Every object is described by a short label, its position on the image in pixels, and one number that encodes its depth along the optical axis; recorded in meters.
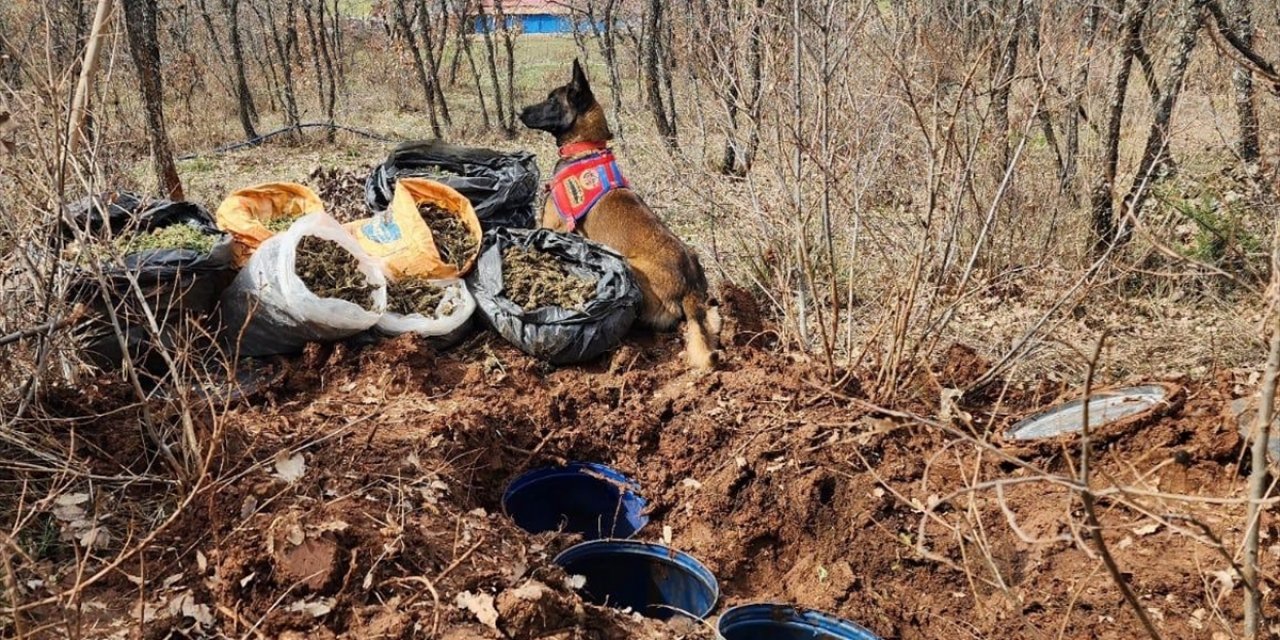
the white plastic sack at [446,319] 4.22
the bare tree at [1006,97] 5.14
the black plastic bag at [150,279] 3.43
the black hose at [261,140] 11.61
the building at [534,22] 14.96
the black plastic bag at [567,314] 4.34
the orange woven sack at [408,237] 4.45
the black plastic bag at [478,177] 5.02
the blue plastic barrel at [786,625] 2.66
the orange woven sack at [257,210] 4.34
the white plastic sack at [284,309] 3.87
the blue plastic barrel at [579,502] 3.64
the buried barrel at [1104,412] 3.43
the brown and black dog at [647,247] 4.64
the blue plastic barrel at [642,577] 3.04
